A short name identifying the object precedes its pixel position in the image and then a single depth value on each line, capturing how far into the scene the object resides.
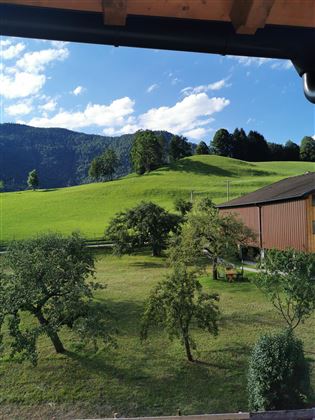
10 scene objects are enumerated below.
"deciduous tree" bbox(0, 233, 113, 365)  13.82
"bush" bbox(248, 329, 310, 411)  9.94
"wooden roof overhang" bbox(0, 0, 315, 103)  2.08
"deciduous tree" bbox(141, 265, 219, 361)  13.94
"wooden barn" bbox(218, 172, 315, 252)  25.20
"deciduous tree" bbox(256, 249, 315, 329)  13.66
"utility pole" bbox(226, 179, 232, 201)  55.87
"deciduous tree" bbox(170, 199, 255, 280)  24.77
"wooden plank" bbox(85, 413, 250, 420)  6.97
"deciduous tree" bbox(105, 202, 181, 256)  35.53
